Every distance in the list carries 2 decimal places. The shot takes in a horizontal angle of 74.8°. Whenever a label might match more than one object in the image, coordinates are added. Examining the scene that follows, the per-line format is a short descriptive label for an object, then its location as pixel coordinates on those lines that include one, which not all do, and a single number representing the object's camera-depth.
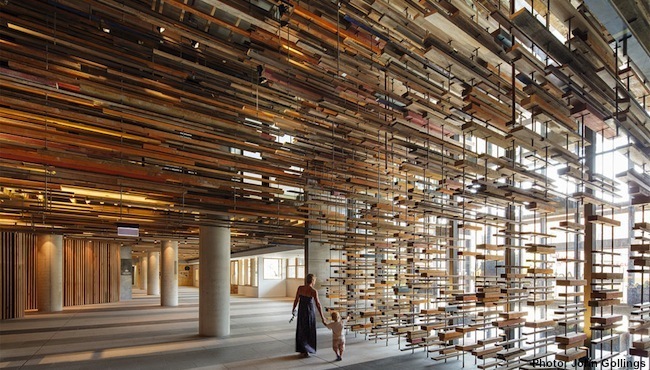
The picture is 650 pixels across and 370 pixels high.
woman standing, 7.43
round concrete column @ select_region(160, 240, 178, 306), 16.53
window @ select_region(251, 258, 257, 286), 25.00
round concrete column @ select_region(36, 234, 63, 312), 15.02
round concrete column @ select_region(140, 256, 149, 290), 34.43
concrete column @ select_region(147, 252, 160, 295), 24.80
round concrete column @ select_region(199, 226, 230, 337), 9.22
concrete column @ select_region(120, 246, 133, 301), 21.91
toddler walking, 7.09
